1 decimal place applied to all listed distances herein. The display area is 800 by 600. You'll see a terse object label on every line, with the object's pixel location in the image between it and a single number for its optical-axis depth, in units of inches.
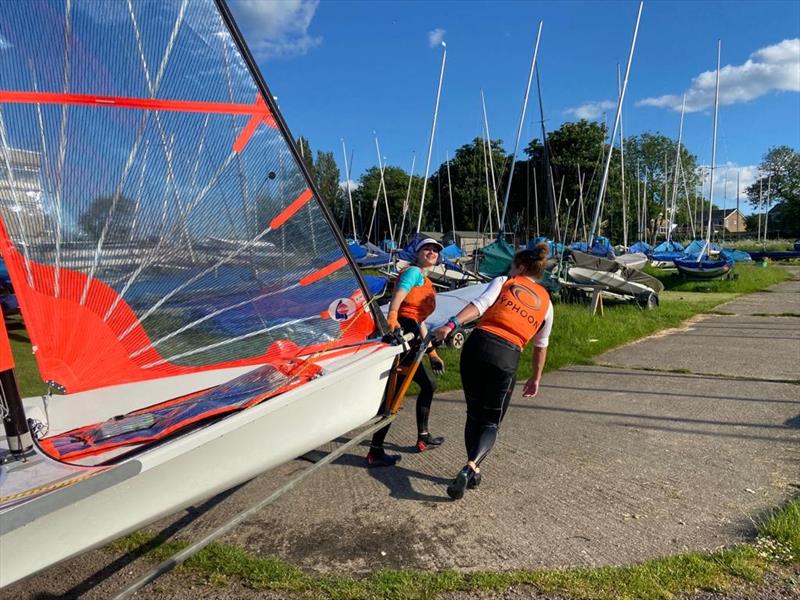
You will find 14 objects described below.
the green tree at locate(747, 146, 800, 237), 2253.9
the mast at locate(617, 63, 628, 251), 850.5
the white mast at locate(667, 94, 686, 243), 931.3
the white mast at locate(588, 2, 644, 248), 424.2
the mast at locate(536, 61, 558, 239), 485.3
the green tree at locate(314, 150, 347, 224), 1715.1
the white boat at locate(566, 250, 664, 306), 452.4
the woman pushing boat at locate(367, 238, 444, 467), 162.1
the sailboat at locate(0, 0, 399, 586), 96.7
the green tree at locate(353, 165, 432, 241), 1678.2
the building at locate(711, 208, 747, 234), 3244.6
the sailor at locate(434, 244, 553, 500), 132.2
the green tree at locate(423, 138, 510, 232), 1542.1
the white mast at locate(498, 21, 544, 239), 557.9
